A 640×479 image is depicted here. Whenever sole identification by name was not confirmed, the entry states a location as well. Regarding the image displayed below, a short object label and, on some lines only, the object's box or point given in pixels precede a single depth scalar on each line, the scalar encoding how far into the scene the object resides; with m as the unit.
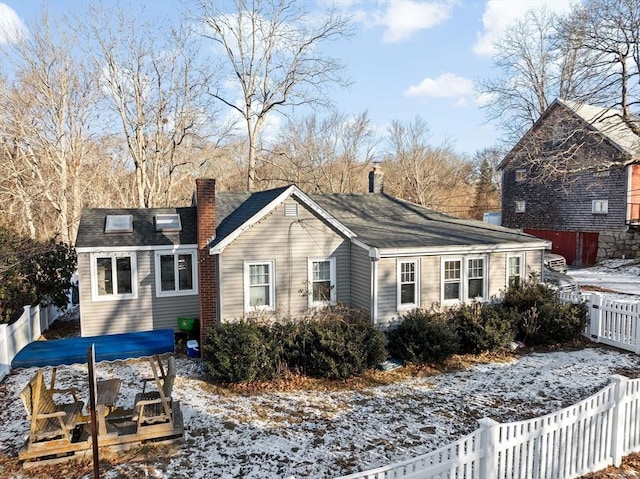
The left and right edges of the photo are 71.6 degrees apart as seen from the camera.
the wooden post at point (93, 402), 5.22
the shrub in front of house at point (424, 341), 11.73
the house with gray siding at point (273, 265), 12.55
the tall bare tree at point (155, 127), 26.50
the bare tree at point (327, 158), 38.84
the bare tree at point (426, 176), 46.09
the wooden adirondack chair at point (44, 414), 6.77
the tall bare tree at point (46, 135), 23.20
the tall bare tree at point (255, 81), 28.45
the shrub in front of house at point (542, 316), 13.20
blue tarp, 7.52
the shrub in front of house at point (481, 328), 12.40
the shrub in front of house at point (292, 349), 10.30
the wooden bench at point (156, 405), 7.43
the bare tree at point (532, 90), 33.72
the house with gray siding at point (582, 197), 27.64
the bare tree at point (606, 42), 20.09
